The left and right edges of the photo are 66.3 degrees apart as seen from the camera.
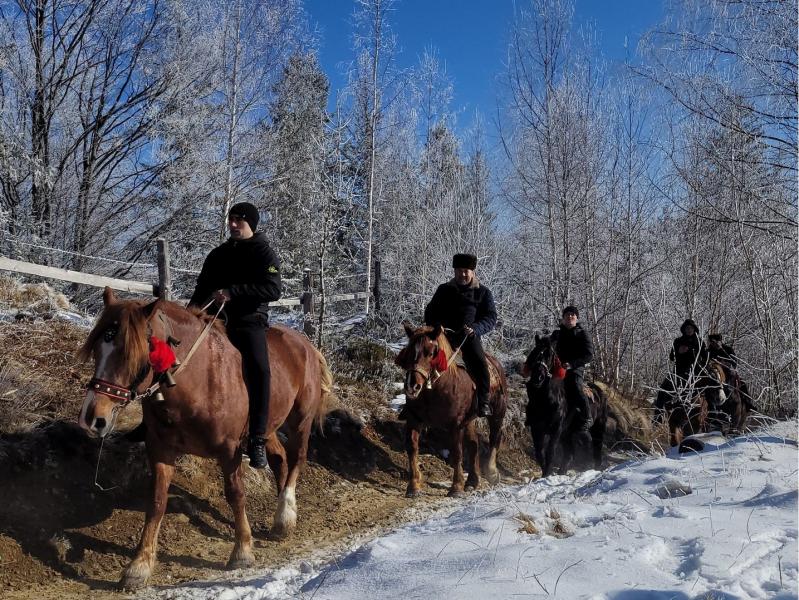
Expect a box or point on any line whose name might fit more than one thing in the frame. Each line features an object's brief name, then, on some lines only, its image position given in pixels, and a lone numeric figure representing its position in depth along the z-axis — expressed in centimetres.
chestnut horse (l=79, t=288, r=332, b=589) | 390
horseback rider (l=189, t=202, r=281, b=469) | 512
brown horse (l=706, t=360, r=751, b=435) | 970
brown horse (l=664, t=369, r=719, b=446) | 962
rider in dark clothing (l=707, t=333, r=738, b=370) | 1012
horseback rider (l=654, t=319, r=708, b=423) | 1009
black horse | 815
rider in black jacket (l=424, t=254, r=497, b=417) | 784
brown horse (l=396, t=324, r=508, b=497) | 709
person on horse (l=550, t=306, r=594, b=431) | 888
